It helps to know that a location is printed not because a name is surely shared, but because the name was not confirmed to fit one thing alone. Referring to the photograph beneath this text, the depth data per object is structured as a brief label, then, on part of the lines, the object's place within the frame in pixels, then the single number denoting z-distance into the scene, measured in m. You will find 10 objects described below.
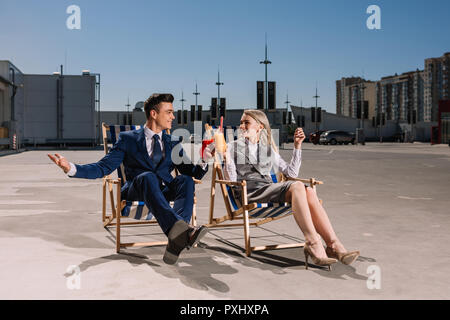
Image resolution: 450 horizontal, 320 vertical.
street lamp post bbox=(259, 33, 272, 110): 41.53
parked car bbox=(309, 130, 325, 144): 51.71
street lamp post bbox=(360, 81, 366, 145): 51.91
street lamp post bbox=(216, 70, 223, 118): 69.38
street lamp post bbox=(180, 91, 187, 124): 84.90
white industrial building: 38.19
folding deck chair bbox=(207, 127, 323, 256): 4.43
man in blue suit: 4.22
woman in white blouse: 4.05
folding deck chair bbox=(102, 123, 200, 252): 4.46
